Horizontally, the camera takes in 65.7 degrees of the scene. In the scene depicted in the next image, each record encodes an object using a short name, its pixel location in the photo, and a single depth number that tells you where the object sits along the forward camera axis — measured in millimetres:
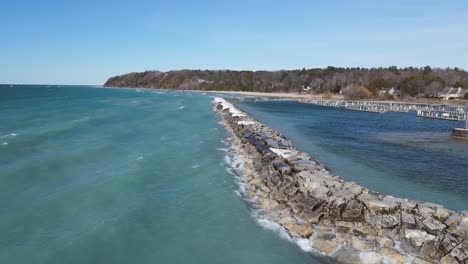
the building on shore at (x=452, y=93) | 97806
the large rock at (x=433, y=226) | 11766
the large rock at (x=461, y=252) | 10667
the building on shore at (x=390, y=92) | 109500
